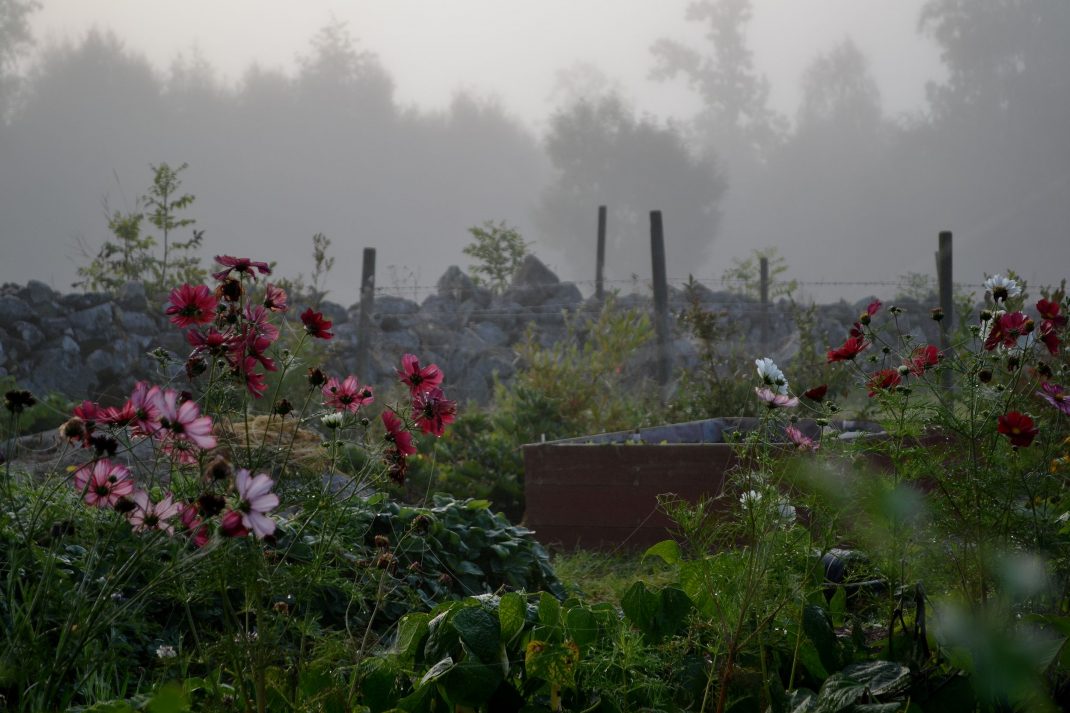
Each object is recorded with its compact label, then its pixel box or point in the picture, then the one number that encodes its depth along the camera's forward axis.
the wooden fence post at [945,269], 12.13
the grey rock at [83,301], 14.75
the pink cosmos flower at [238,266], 3.03
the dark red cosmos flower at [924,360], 3.32
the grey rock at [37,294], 14.77
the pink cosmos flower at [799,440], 3.18
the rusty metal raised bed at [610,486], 5.84
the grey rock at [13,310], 14.39
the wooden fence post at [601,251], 22.60
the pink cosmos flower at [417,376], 3.14
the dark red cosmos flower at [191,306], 2.99
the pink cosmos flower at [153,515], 2.84
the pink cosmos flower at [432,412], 3.11
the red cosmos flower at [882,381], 3.26
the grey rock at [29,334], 14.28
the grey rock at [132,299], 14.76
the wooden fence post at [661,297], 12.81
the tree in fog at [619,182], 68.54
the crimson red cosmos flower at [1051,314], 3.37
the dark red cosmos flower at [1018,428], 3.04
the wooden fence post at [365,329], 13.82
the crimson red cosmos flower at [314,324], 3.03
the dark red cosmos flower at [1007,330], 3.25
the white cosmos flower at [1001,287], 3.41
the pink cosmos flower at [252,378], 3.02
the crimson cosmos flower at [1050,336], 3.32
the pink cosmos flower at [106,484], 2.90
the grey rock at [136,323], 14.46
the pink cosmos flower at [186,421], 2.75
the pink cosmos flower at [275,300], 3.03
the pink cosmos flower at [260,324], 3.04
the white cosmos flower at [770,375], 3.09
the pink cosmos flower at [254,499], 2.68
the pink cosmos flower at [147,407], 2.81
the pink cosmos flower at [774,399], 3.07
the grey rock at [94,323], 14.32
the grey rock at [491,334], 19.23
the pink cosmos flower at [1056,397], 3.18
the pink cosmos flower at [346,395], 3.11
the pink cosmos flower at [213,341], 2.95
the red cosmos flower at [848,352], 3.36
